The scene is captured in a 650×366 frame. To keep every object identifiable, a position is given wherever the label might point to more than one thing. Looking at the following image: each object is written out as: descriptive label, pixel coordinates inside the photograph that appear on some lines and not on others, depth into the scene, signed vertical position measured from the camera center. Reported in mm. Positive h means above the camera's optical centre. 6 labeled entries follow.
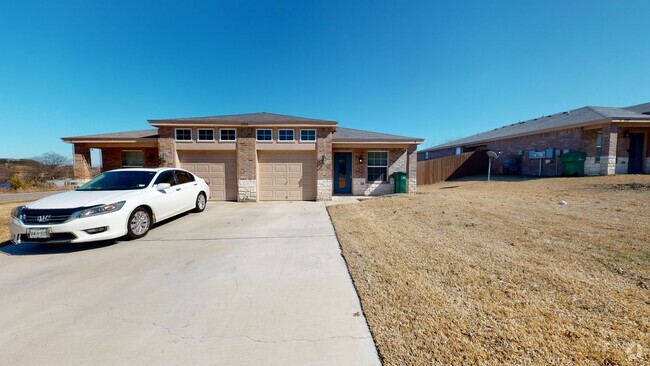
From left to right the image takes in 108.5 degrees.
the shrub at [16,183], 14828 -768
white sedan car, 3998 -736
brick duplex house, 9617 +869
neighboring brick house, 12901 +1912
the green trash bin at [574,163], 13547 +487
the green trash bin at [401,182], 11242 -520
